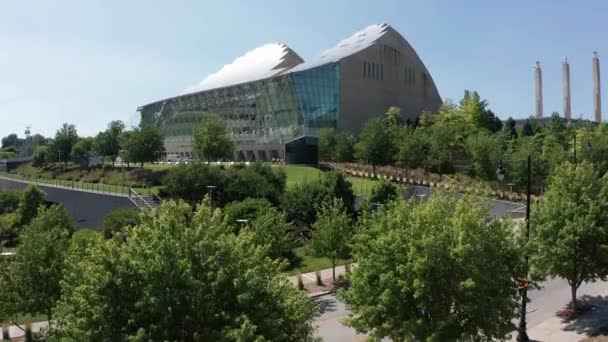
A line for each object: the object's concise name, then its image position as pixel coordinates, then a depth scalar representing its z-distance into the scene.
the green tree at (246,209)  36.50
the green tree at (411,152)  60.84
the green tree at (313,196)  40.19
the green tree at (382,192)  39.69
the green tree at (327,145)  74.14
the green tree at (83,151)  79.81
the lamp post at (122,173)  59.04
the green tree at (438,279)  14.15
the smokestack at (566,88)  112.75
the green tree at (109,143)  75.06
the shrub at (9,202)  53.56
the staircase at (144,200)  43.88
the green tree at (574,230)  20.95
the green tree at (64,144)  81.56
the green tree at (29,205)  48.41
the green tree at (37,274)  20.45
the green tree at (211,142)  64.50
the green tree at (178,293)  10.77
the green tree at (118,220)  35.44
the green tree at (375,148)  63.69
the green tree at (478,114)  79.06
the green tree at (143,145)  63.25
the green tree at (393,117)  83.26
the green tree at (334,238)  28.62
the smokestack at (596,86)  114.12
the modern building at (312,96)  90.56
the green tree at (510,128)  73.98
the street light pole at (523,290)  16.05
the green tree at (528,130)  77.40
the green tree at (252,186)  43.34
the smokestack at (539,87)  117.75
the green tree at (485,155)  58.47
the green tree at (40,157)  89.77
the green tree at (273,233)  29.47
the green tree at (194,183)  44.67
